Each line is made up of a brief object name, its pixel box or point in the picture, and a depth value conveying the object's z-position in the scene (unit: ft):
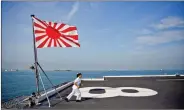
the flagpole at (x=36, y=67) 21.48
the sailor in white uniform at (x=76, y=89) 23.13
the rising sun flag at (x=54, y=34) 21.30
